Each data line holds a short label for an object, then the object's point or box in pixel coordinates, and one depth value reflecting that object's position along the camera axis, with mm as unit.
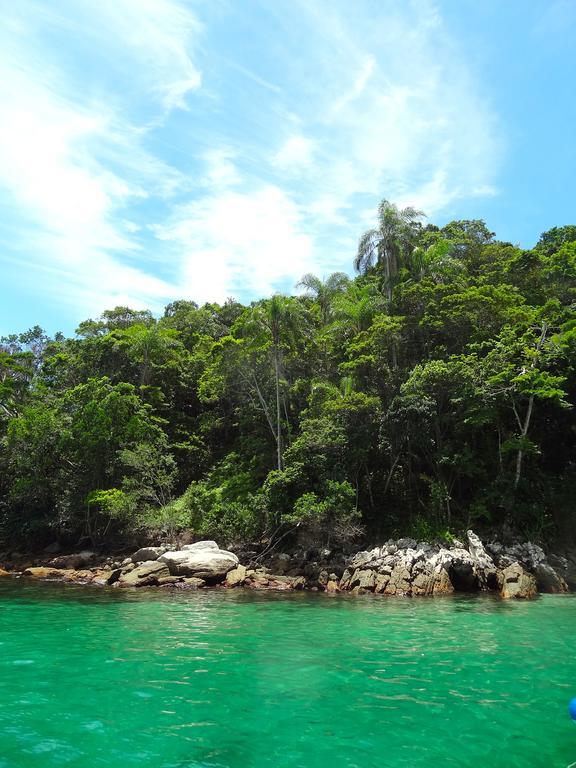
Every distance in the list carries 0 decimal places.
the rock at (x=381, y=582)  17281
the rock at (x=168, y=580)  18766
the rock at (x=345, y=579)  17969
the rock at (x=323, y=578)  18297
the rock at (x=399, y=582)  16922
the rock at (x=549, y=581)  17156
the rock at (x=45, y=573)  21244
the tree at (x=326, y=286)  32062
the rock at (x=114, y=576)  19625
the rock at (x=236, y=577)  18525
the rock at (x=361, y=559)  18848
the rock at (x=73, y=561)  23094
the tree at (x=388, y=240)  30094
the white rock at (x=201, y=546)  20761
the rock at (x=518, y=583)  15898
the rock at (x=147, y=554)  22120
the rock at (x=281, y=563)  20388
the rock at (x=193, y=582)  18547
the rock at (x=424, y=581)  16750
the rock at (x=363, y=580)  17516
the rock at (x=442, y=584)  16812
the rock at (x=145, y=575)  19031
